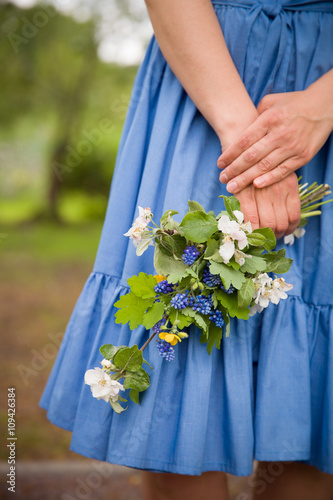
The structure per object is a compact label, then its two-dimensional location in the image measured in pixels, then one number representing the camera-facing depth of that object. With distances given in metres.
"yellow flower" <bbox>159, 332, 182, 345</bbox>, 0.88
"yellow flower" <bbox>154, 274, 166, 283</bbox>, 0.97
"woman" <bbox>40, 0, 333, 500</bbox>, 1.00
